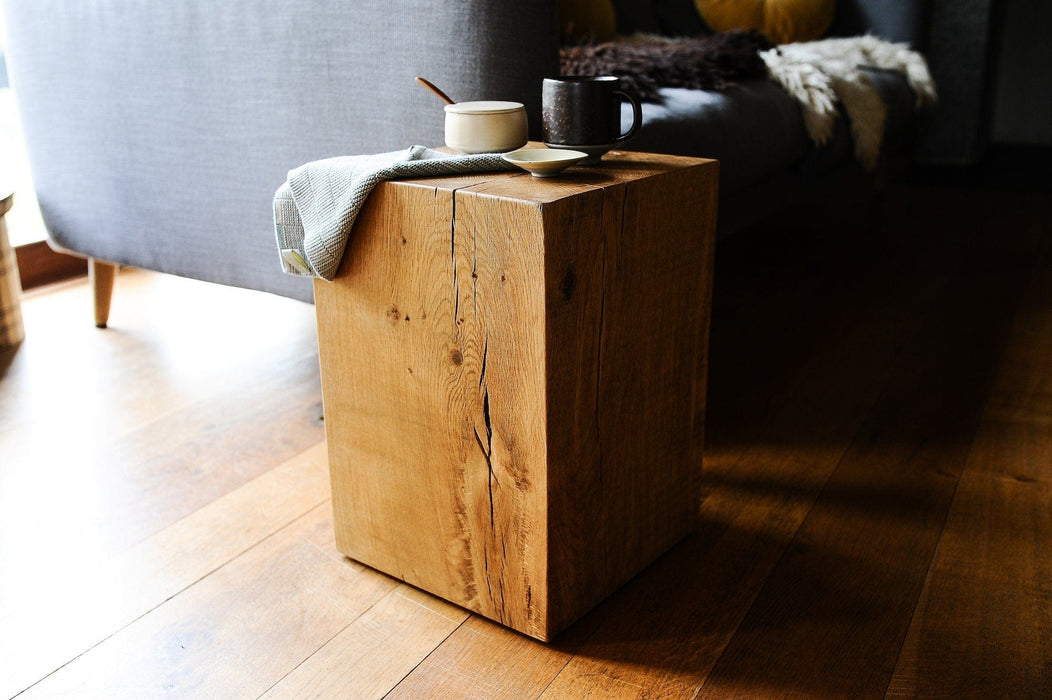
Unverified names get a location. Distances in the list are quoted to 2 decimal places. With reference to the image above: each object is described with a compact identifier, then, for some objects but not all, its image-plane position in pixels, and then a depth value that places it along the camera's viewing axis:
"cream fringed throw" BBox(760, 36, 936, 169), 1.95
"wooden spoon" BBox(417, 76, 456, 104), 1.02
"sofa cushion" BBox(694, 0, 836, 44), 2.73
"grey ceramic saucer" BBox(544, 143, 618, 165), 0.97
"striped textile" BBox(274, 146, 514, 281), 0.93
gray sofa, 1.16
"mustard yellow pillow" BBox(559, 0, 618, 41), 2.28
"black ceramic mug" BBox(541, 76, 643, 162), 0.96
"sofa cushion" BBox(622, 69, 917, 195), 1.49
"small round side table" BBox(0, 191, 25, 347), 1.71
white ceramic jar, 0.99
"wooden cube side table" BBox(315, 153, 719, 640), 0.87
